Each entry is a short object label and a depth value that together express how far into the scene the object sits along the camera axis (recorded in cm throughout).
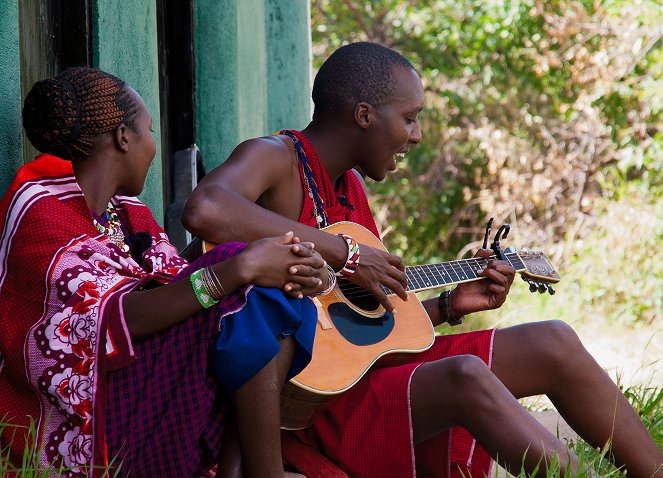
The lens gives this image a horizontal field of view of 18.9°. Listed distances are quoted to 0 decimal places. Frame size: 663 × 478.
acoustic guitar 551
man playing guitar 531
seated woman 468
